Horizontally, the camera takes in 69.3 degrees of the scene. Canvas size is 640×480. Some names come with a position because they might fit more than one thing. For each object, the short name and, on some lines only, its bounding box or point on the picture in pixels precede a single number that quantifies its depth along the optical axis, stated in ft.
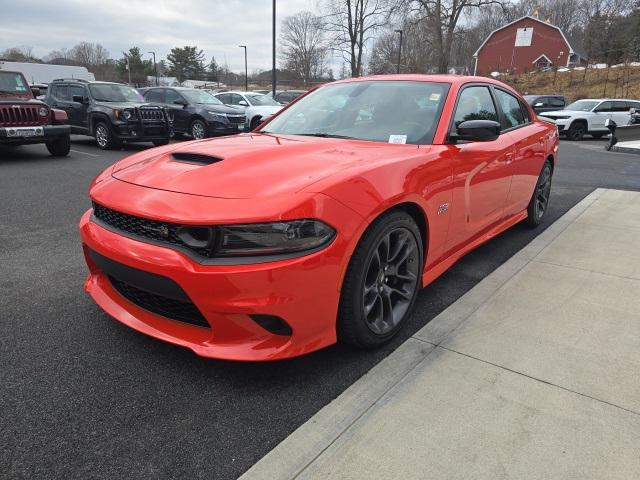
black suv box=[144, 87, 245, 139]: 41.32
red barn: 186.50
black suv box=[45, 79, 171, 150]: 35.64
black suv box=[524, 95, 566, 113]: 74.18
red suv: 27.91
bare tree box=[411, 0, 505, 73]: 119.65
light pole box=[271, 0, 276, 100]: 67.34
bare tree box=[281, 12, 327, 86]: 190.70
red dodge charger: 6.51
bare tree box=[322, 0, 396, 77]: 131.03
